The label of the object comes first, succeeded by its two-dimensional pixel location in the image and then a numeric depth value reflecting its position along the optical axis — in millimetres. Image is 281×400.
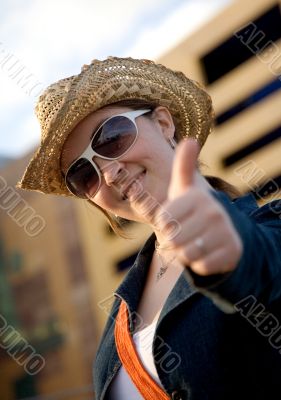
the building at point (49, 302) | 22453
